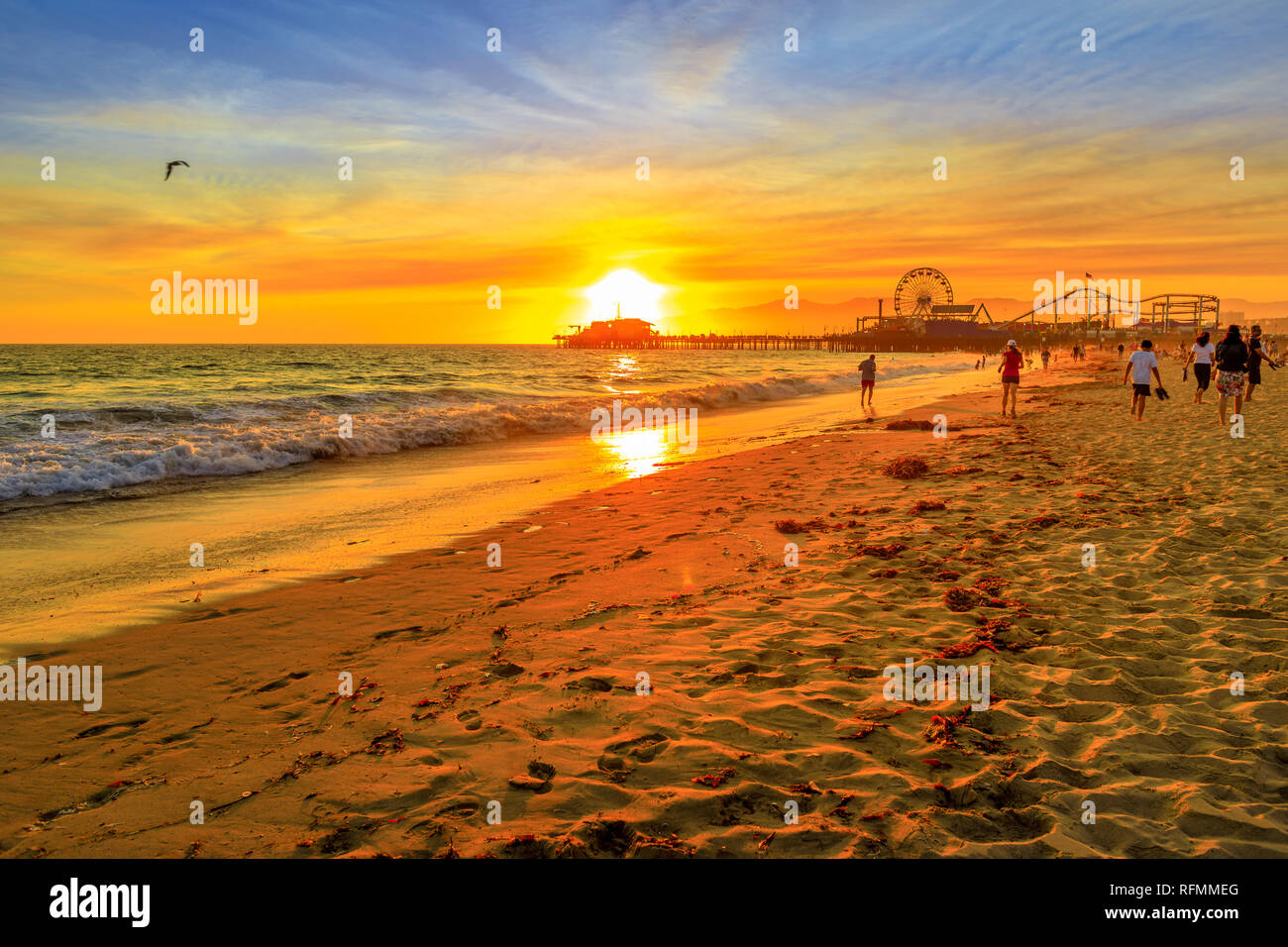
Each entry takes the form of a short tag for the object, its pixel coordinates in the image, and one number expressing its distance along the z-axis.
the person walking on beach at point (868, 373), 25.42
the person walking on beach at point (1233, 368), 15.78
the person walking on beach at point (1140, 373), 17.67
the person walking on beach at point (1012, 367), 20.00
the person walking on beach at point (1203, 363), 19.08
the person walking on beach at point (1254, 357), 19.44
